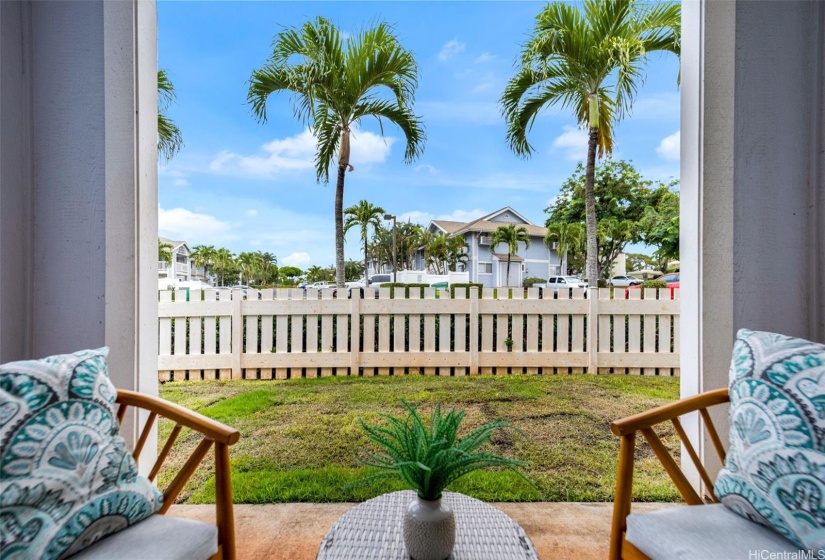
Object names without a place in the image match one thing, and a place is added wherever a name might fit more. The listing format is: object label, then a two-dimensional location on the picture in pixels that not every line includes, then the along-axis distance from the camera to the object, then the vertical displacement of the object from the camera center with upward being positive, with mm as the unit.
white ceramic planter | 742 -540
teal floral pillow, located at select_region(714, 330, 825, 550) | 769 -389
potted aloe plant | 744 -417
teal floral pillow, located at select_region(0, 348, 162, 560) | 725 -417
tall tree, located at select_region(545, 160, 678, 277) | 10484 +2402
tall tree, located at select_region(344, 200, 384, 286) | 9323 +1737
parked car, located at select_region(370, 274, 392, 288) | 11766 +0
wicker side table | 771 -607
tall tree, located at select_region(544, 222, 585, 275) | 13828 +1685
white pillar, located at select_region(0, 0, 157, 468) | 1271 +360
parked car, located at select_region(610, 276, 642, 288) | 13817 -123
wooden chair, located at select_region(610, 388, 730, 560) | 976 -515
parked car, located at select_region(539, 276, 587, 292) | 14219 -115
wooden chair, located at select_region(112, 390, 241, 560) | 937 -505
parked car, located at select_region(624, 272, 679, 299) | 8656 -5
